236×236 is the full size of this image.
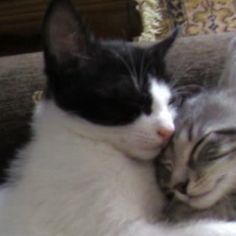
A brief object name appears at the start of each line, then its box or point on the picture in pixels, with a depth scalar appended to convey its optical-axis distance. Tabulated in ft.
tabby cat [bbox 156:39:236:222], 1.86
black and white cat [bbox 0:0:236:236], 1.91
